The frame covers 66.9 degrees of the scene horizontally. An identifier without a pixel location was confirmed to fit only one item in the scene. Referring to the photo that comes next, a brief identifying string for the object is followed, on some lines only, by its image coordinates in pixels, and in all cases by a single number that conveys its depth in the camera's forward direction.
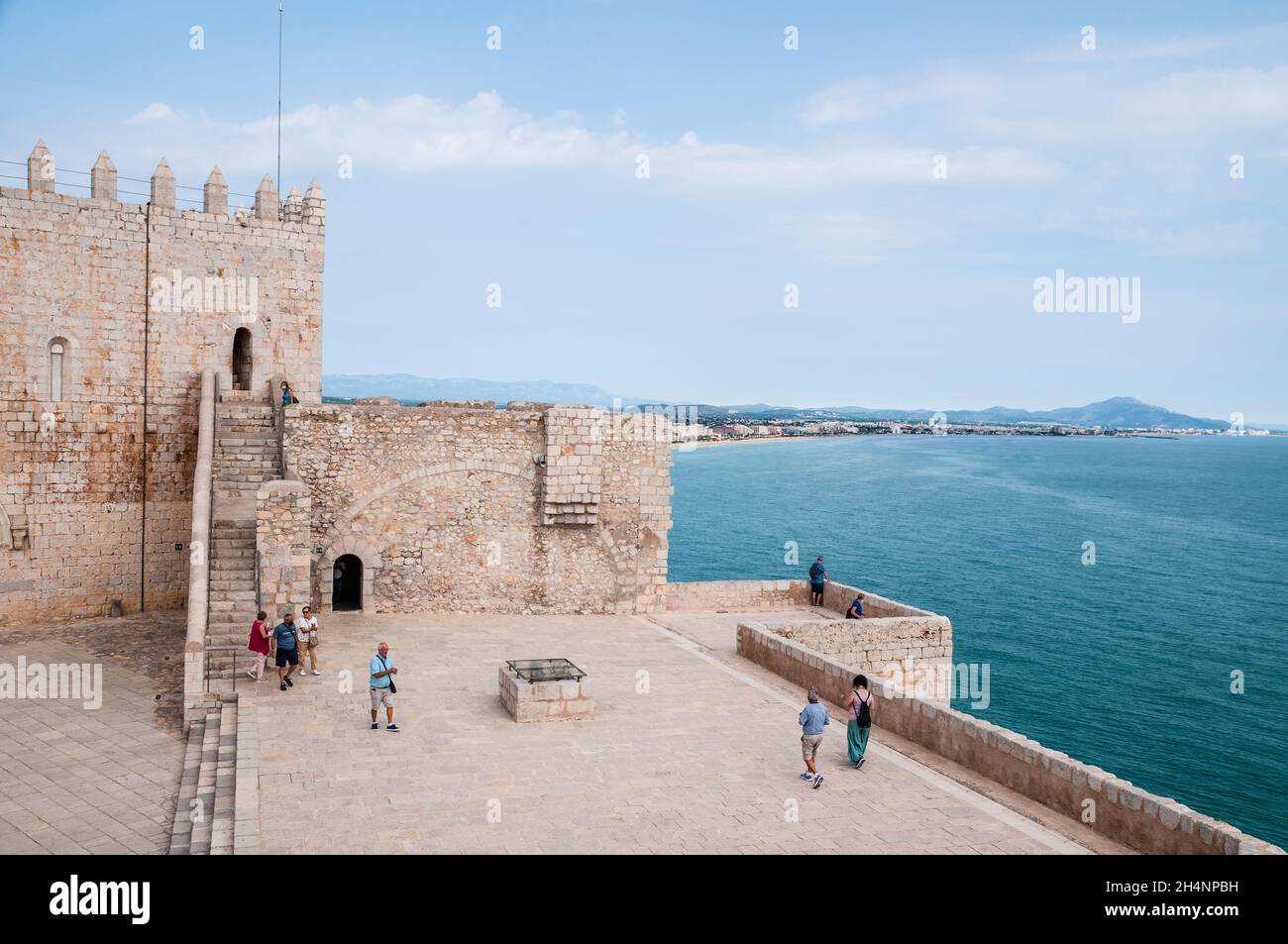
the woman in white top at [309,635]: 16.34
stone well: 14.87
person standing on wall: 24.47
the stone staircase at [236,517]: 17.11
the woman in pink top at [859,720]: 12.88
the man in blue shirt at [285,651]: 15.77
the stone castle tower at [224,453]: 21.25
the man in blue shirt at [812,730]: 12.45
